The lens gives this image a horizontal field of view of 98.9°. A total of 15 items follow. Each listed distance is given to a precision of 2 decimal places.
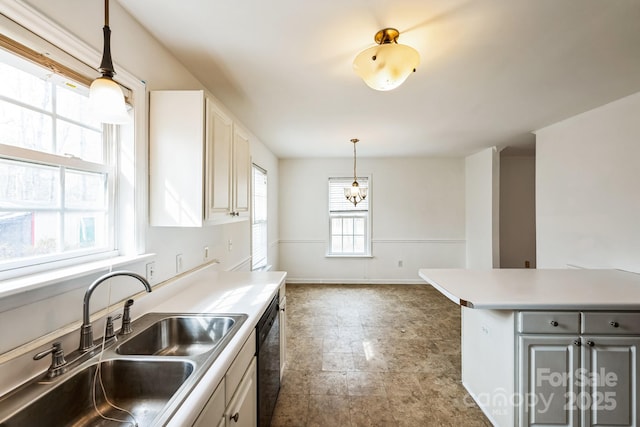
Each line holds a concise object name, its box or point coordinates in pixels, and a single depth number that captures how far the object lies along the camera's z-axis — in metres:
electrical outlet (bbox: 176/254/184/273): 1.91
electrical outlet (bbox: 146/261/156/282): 1.59
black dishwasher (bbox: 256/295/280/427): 1.51
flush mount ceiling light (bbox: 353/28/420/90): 1.50
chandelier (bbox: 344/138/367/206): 4.32
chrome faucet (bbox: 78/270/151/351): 1.07
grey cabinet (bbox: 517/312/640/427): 1.62
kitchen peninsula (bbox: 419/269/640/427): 1.62
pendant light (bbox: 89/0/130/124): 0.91
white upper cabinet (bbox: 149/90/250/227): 1.60
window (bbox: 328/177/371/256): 5.49
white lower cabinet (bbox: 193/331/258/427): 0.94
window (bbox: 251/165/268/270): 3.92
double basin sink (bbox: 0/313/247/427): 0.84
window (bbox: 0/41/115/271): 0.99
